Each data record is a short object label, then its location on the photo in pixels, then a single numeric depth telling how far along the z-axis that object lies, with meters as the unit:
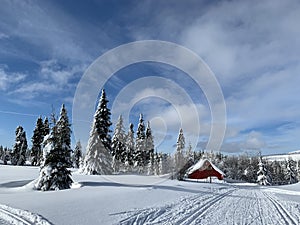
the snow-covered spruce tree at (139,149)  51.99
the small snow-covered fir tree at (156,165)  60.92
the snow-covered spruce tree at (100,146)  32.09
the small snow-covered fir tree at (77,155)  80.25
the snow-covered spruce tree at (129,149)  53.28
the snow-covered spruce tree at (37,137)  51.81
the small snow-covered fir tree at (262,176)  58.36
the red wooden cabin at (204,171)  53.50
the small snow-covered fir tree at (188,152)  60.53
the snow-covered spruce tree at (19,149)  53.56
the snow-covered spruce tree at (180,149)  53.72
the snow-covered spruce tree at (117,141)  49.53
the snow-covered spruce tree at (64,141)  19.28
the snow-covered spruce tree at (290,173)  75.12
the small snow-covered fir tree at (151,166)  57.75
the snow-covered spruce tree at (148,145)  53.23
